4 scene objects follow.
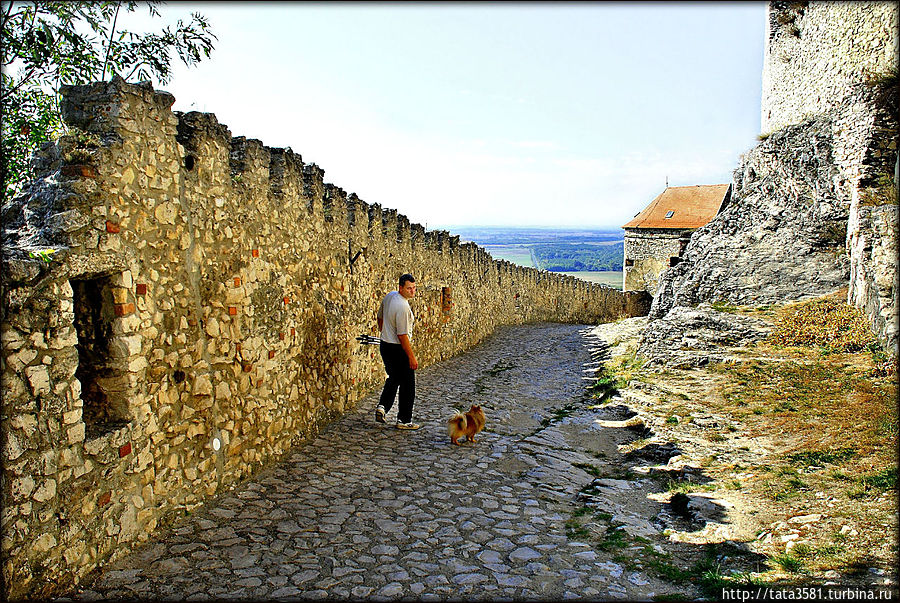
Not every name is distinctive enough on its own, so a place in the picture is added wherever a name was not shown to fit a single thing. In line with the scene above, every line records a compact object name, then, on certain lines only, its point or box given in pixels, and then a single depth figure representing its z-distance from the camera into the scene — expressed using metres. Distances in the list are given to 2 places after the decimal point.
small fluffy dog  6.15
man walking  6.27
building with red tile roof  38.53
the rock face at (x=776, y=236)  12.38
